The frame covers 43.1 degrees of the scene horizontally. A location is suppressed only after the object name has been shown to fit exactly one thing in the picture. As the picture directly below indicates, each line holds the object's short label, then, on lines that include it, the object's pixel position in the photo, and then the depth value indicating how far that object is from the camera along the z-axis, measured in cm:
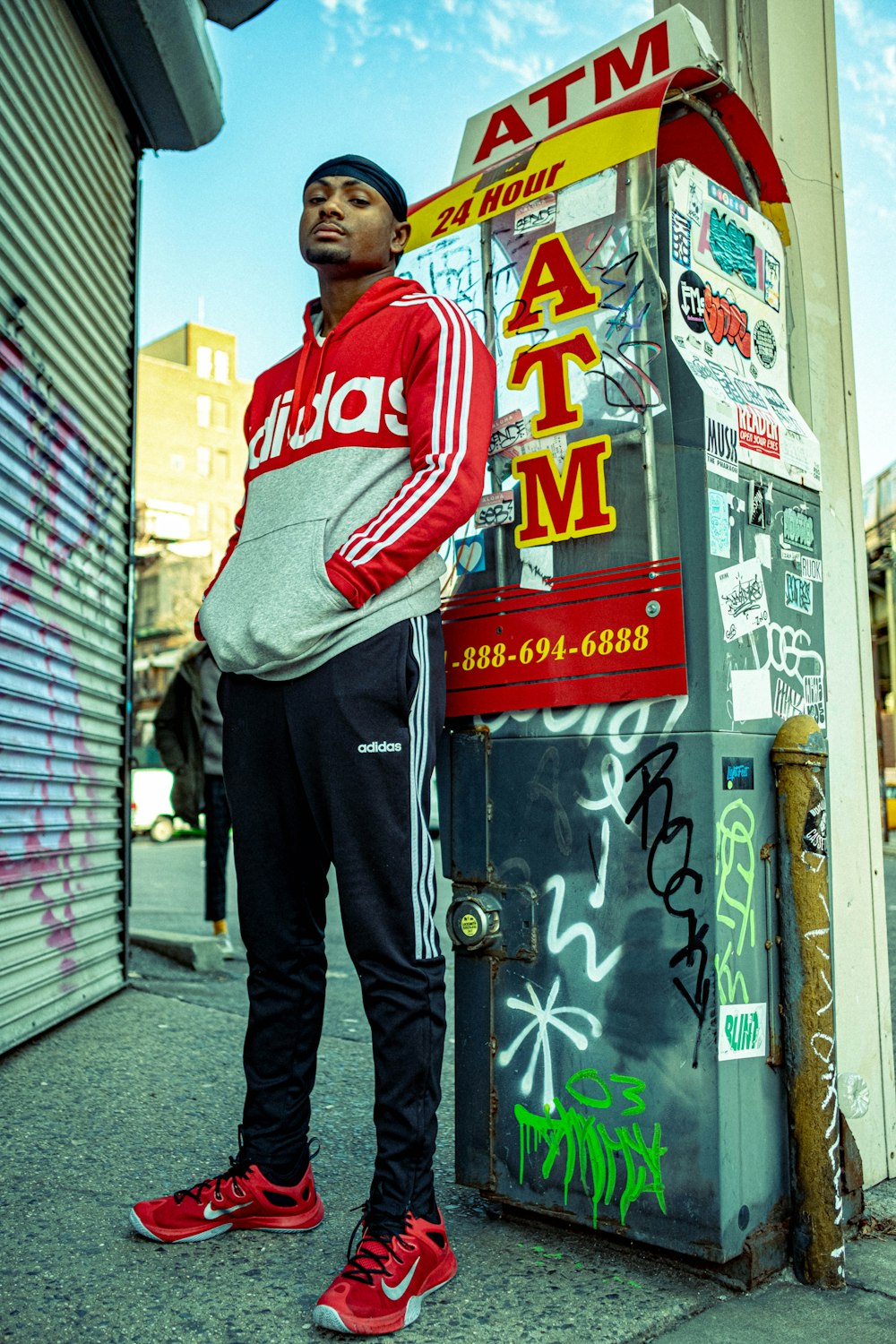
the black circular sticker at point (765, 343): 242
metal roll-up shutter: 382
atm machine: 204
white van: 2261
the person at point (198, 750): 609
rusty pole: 207
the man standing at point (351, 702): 203
